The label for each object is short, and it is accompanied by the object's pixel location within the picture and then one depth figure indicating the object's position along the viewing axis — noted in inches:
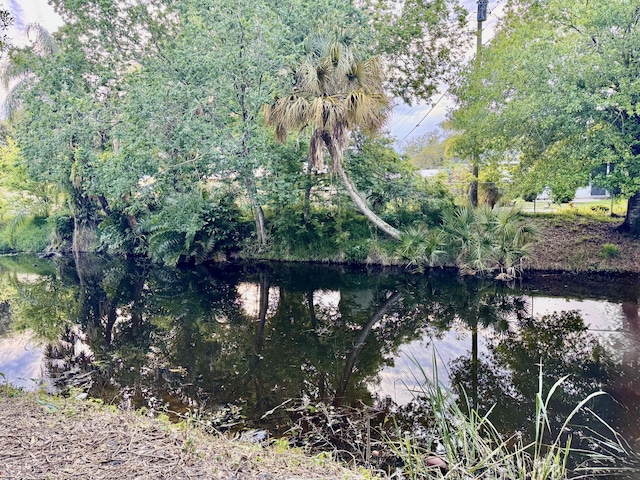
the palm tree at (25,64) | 510.0
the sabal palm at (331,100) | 401.7
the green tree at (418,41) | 555.5
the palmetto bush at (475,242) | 435.5
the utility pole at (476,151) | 545.3
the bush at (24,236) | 740.0
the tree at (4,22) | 204.6
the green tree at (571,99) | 362.6
